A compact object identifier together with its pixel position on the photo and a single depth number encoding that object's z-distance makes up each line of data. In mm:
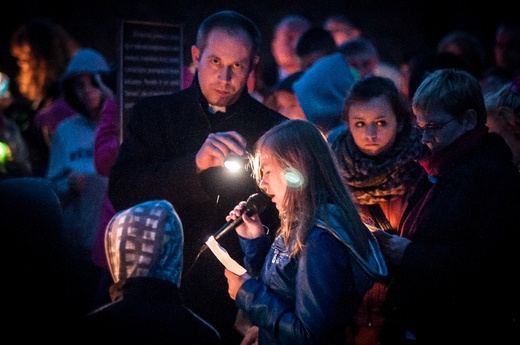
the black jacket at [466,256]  7260
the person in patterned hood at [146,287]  6834
